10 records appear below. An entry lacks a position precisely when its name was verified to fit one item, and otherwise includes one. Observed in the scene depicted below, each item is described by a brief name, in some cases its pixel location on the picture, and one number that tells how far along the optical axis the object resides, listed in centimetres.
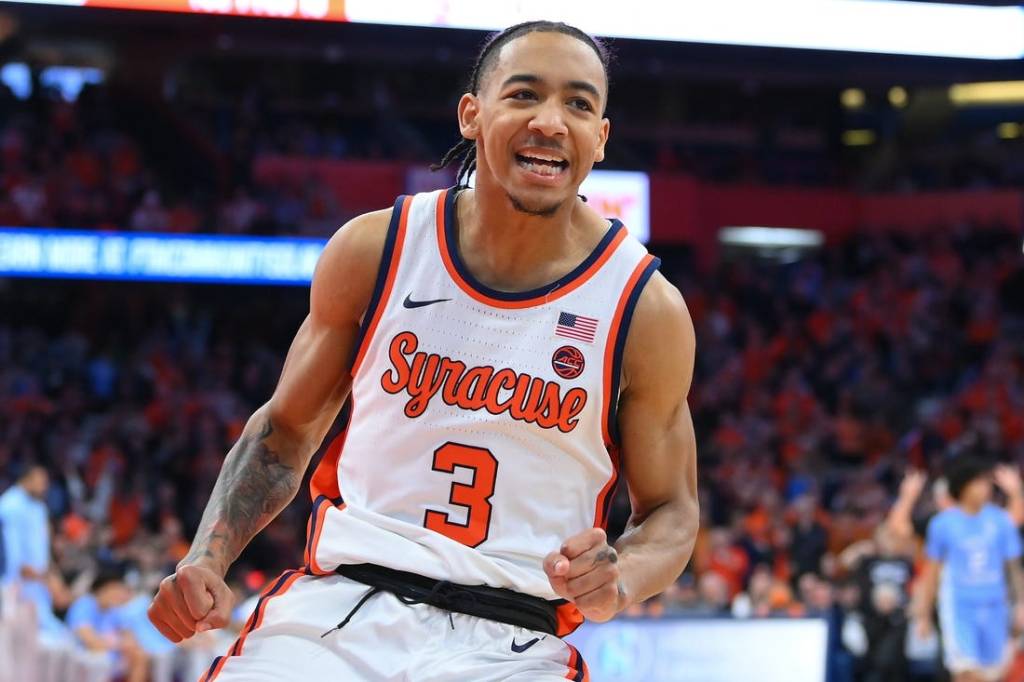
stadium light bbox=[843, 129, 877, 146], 2453
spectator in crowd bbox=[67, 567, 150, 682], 870
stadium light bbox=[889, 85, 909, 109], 2423
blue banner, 1552
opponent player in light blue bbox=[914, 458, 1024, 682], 923
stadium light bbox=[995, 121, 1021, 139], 2410
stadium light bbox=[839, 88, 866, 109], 2472
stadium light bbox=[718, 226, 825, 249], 2175
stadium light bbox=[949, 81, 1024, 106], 2466
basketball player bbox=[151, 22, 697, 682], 285
